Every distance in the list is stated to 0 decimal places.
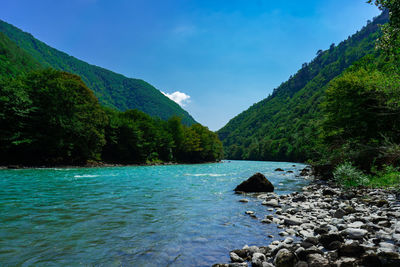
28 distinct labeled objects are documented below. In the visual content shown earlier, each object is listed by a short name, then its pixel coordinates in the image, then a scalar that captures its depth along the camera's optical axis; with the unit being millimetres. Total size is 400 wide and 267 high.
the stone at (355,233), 5520
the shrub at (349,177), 13500
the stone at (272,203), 11145
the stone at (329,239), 5324
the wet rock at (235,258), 5035
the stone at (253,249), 5354
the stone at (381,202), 9181
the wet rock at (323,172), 23203
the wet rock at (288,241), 5713
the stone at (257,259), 4633
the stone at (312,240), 5484
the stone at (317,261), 4067
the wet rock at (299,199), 11961
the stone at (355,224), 6312
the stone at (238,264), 4654
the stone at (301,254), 4589
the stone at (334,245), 5117
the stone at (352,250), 4445
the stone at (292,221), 7688
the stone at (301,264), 4182
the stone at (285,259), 4370
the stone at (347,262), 3958
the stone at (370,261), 3916
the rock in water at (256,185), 16016
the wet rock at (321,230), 6246
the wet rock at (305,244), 5239
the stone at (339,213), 7971
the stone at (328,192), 13157
